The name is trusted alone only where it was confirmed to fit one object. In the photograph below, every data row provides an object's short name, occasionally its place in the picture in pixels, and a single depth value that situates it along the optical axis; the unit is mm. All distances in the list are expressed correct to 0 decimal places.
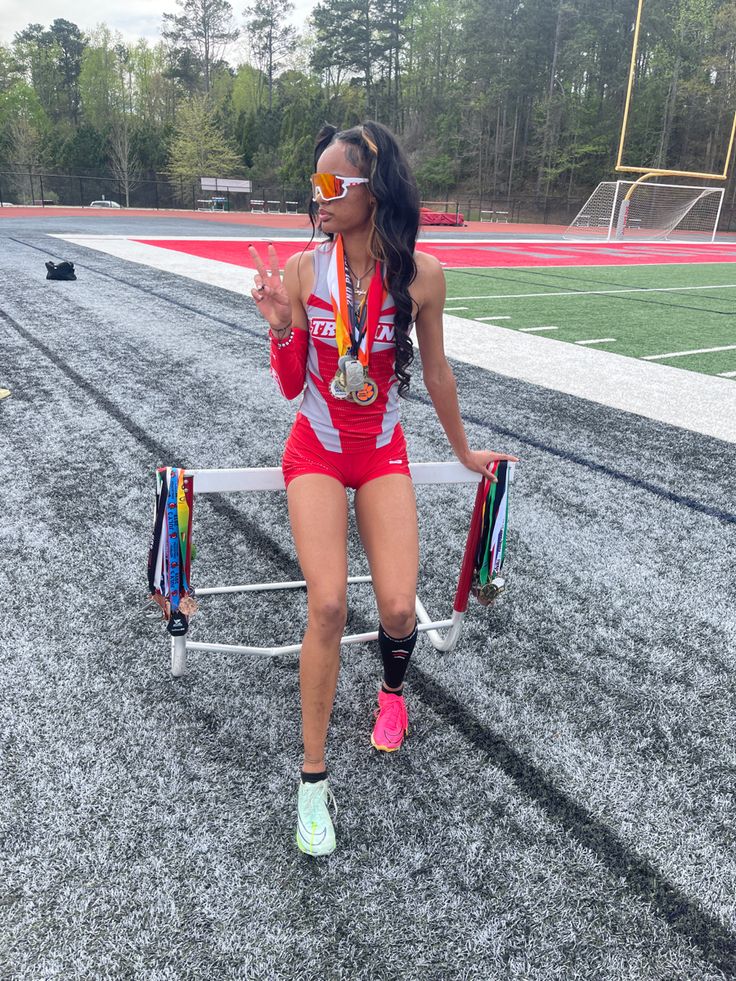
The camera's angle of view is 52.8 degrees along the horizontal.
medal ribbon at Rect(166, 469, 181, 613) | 2229
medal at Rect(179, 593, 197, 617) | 2303
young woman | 2250
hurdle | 2369
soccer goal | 28719
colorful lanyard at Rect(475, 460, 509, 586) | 2498
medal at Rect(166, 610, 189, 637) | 2339
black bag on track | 10508
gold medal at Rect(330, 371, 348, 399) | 2355
